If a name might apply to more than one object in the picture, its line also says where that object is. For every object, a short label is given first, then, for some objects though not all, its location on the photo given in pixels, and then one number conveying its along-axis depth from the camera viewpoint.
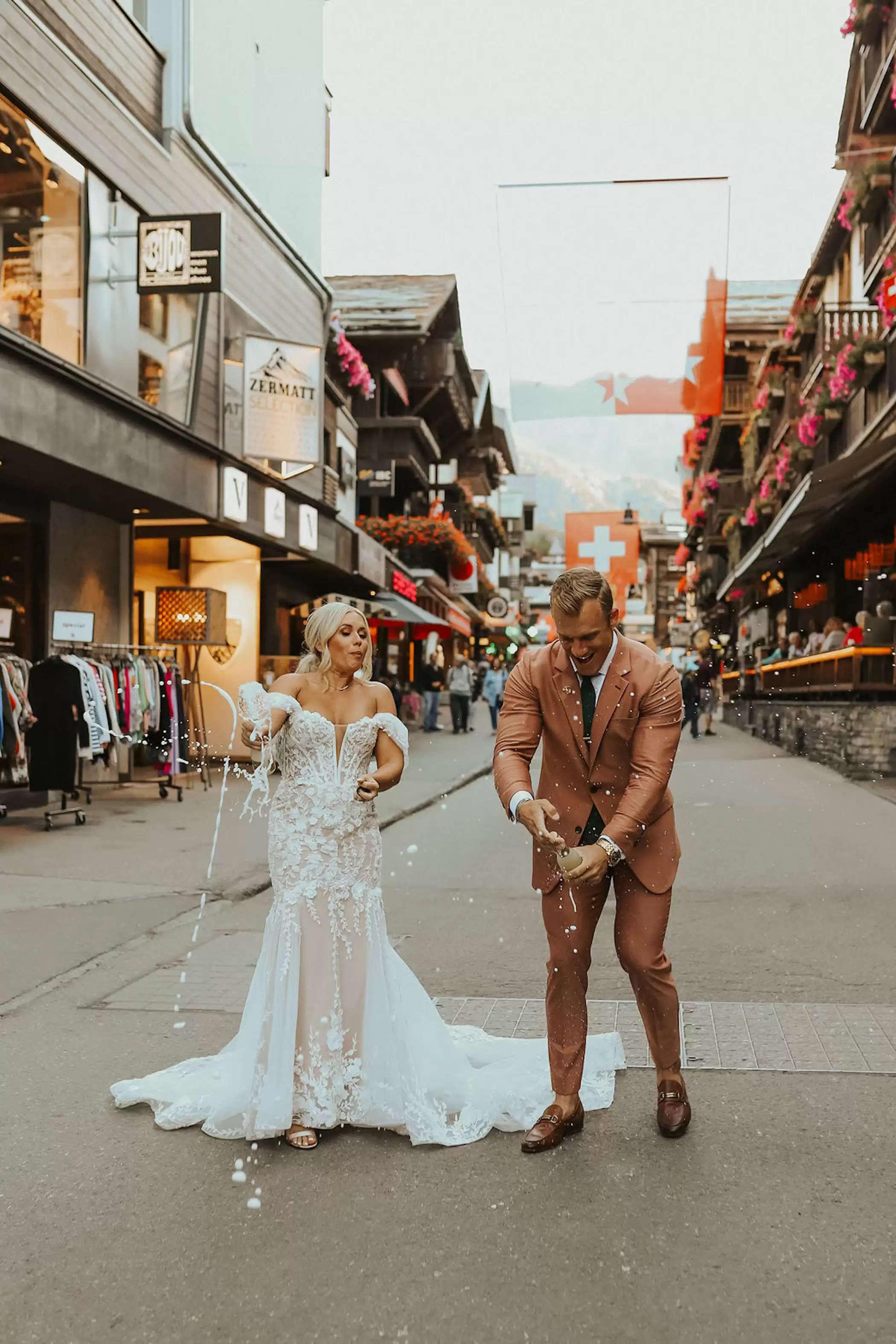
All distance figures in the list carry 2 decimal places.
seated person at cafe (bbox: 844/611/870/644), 20.00
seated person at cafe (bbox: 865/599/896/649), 19.58
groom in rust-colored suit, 4.31
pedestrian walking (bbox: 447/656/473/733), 32.38
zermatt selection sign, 19.34
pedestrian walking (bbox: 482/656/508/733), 36.06
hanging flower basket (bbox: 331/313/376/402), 27.50
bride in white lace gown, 4.49
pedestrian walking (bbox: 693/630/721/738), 31.67
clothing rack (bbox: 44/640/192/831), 13.25
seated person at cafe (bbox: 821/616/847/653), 23.33
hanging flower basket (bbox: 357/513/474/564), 39.72
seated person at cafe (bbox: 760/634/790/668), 33.66
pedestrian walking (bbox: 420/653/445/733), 31.92
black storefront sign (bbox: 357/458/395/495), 37.78
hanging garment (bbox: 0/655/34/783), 12.00
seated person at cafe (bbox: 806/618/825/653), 25.84
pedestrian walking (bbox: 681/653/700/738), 29.56
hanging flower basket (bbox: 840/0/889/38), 22.66
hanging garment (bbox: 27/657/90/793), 12.62
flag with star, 10.29
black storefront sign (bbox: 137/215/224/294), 15.56
